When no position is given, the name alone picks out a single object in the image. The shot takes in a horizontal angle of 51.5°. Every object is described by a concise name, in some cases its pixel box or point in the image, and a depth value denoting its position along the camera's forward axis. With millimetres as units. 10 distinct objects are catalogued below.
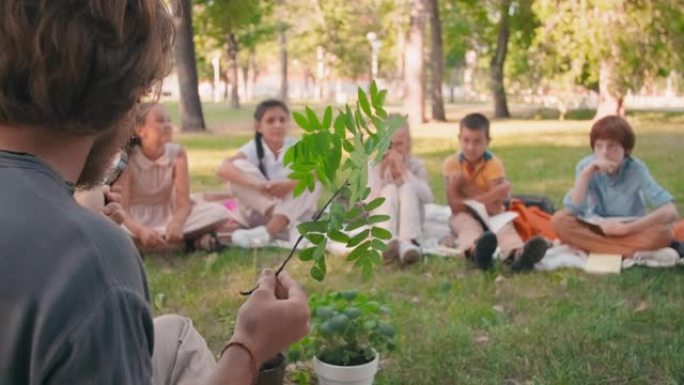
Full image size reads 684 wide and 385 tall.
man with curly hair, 945
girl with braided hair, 5703
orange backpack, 5461
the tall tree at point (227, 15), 19656
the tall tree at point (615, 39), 15734
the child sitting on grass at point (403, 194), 5035
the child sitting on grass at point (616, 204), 4895
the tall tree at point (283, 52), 43188
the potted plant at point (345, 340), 2639
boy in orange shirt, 5398
